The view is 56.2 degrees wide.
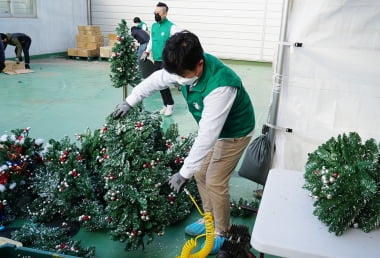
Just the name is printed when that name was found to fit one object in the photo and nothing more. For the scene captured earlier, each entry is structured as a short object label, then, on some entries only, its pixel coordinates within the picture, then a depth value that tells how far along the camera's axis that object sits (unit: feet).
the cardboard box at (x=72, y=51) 35.01
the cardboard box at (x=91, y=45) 35.35
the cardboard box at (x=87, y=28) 34.96
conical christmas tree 9.08
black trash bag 8.52
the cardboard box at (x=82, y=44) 35.63
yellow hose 5.42
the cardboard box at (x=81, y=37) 35.32
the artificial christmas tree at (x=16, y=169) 8.05
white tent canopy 7.29
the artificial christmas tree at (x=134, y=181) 6.94
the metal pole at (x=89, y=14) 39.42
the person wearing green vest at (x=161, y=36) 17.14
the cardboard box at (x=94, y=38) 35.11
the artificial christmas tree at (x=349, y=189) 3.91
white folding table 3.70
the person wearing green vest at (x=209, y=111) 5.49
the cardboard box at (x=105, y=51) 34.04
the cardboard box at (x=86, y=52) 34.81
